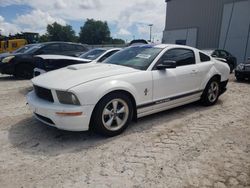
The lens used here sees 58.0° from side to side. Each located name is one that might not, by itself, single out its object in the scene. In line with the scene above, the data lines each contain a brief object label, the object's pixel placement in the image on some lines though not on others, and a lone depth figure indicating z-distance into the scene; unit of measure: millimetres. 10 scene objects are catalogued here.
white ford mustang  3236
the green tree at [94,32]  85938
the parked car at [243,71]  9484
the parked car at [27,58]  8758
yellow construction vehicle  19875
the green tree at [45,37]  77462
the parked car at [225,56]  12980
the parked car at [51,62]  5789
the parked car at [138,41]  10400
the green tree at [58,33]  83438
